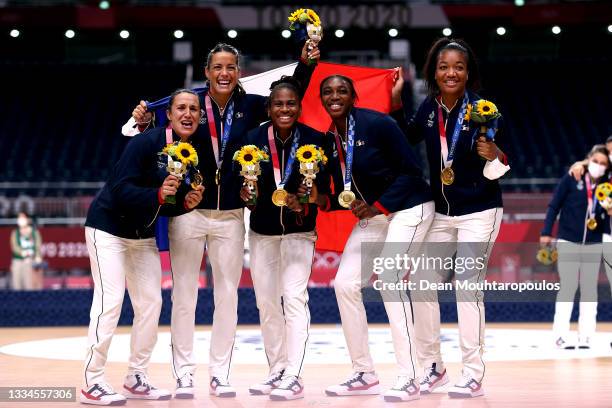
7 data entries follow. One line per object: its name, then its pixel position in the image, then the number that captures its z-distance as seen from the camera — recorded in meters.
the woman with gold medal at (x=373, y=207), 12.33
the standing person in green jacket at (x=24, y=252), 25.22
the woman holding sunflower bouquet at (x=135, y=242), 12.02
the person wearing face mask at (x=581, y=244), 18.70
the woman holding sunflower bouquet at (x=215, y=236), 12.78
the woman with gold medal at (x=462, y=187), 12.37
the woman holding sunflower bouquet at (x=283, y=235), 12.58
